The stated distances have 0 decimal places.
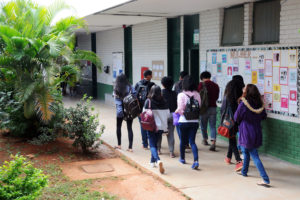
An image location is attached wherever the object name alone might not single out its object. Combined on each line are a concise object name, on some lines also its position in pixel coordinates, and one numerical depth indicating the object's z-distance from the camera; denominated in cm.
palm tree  745
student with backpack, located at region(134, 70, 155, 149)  737
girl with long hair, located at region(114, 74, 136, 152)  757
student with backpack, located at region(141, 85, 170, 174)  646
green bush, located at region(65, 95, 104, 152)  752
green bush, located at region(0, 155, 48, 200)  389
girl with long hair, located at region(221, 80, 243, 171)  660
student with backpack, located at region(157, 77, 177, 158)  694
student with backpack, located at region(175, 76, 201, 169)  644
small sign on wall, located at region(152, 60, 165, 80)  1191
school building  691
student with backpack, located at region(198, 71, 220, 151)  791
